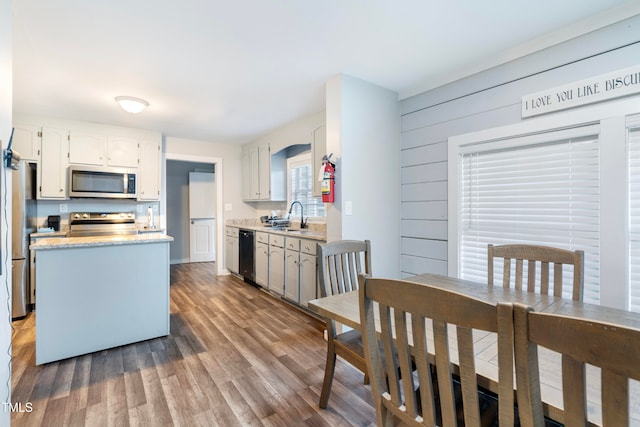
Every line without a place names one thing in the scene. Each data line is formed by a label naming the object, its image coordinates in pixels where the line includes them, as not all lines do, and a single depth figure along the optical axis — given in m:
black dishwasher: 4.52
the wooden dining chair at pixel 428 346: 0.70
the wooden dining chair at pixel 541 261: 1.53
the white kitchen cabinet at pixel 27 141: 3.71
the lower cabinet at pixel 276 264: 3.79
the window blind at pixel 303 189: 4.39
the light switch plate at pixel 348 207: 2.68
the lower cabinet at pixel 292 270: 3.49
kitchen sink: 3.95
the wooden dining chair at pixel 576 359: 0.54
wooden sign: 1.76
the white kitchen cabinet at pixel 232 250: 5.03
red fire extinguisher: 2.69
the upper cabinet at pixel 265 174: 4.76
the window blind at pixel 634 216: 1.78
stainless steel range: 3.98
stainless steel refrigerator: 3.15
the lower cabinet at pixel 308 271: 3.21
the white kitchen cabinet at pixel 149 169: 4.48
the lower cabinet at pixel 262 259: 4.13
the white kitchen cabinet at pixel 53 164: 3.83
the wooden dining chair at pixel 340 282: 1.66
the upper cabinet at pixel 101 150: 4.04
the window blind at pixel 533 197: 1.96
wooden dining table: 0.78
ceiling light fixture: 3.07
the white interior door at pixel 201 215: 6.46
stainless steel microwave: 3.93
